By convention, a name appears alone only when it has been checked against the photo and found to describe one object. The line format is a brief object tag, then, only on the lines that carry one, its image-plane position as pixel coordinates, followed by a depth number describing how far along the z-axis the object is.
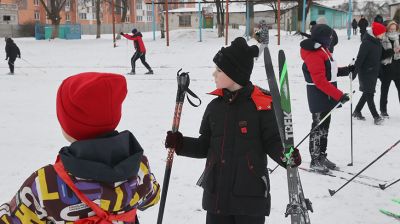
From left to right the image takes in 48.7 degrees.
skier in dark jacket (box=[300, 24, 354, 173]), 4.87
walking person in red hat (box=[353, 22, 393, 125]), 7.29
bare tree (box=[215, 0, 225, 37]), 29.42
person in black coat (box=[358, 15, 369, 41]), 21.41
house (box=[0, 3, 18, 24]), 56.44
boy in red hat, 1.52
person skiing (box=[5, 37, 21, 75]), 16.50
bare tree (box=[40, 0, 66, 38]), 37.47
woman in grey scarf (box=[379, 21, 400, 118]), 7.82
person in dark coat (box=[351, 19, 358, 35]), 31.52
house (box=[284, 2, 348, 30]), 54.68
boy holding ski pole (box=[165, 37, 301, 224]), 2.56
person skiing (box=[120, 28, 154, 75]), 15.66
